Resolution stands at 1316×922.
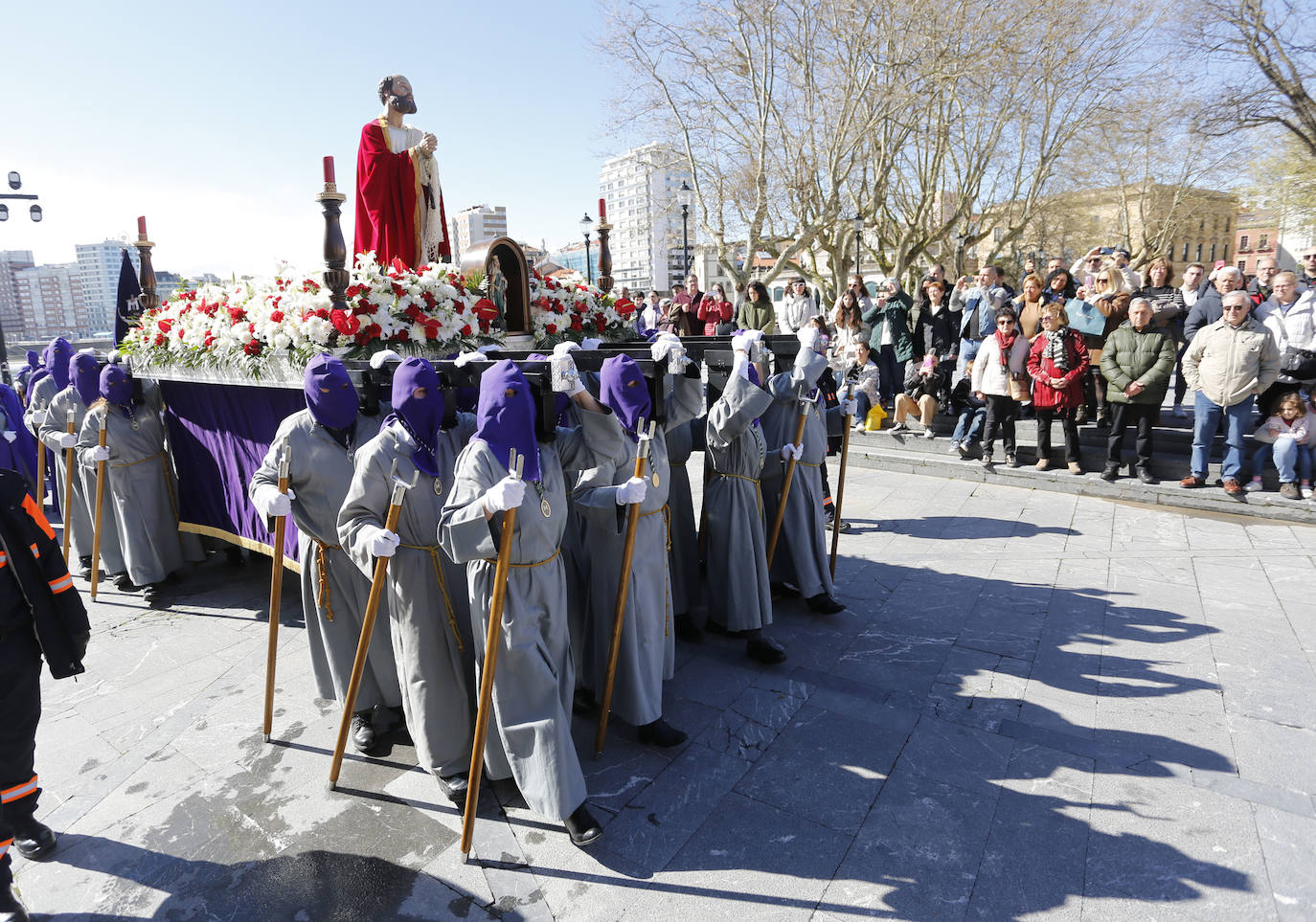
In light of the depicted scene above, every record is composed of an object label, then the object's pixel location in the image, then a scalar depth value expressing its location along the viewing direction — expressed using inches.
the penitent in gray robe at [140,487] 235.8
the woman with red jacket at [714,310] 543.2
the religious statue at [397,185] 235.5
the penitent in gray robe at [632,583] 143.7
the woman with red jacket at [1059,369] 318.0
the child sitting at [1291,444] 274.7
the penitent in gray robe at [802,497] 203.2
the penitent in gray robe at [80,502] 249.6
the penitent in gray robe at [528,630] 118.3
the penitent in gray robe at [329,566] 150.0
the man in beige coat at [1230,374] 275.9
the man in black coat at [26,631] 112.3
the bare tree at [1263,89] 560.1
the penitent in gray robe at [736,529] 179.2
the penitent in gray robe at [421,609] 130.6
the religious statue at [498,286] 220.8
